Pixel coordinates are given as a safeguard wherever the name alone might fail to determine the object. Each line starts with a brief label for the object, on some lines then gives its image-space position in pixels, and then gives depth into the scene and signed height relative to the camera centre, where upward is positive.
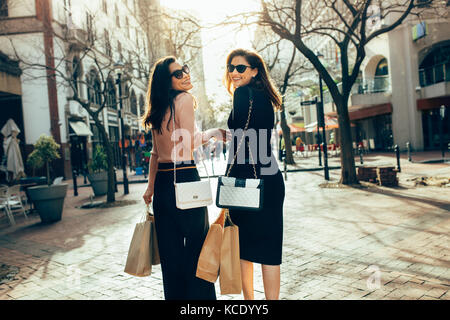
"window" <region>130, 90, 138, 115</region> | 38.70 +6.49
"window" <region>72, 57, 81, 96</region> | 11.69 +3.17
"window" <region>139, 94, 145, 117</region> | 42.74 +7.02
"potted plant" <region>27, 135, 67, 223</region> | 8.55 -0.72
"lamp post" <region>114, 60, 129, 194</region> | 13.39 +1.13
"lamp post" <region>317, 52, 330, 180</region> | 12.81 +1.06
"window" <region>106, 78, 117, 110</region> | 29.58 +5.78
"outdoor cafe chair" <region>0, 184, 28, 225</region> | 8.64 -0.52
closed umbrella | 12.75 +0.70
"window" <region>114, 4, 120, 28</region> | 32.97 +13.55
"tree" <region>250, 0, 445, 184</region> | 10.45 +2.24
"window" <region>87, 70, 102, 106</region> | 26.39 +5.41
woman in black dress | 2.54 -0.29
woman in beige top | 2.57 -0.22
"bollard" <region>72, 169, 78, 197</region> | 13.73 -0.78
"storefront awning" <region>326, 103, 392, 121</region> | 26.28 +2.56
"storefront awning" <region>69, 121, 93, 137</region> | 23.62 +2.57
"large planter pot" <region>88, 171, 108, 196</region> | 13.17 -0.59
